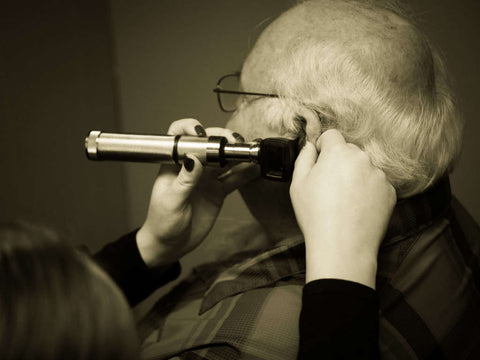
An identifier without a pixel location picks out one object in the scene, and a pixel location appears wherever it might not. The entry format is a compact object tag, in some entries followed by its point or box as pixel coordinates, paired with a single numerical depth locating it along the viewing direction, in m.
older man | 1.34
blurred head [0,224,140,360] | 1.22
